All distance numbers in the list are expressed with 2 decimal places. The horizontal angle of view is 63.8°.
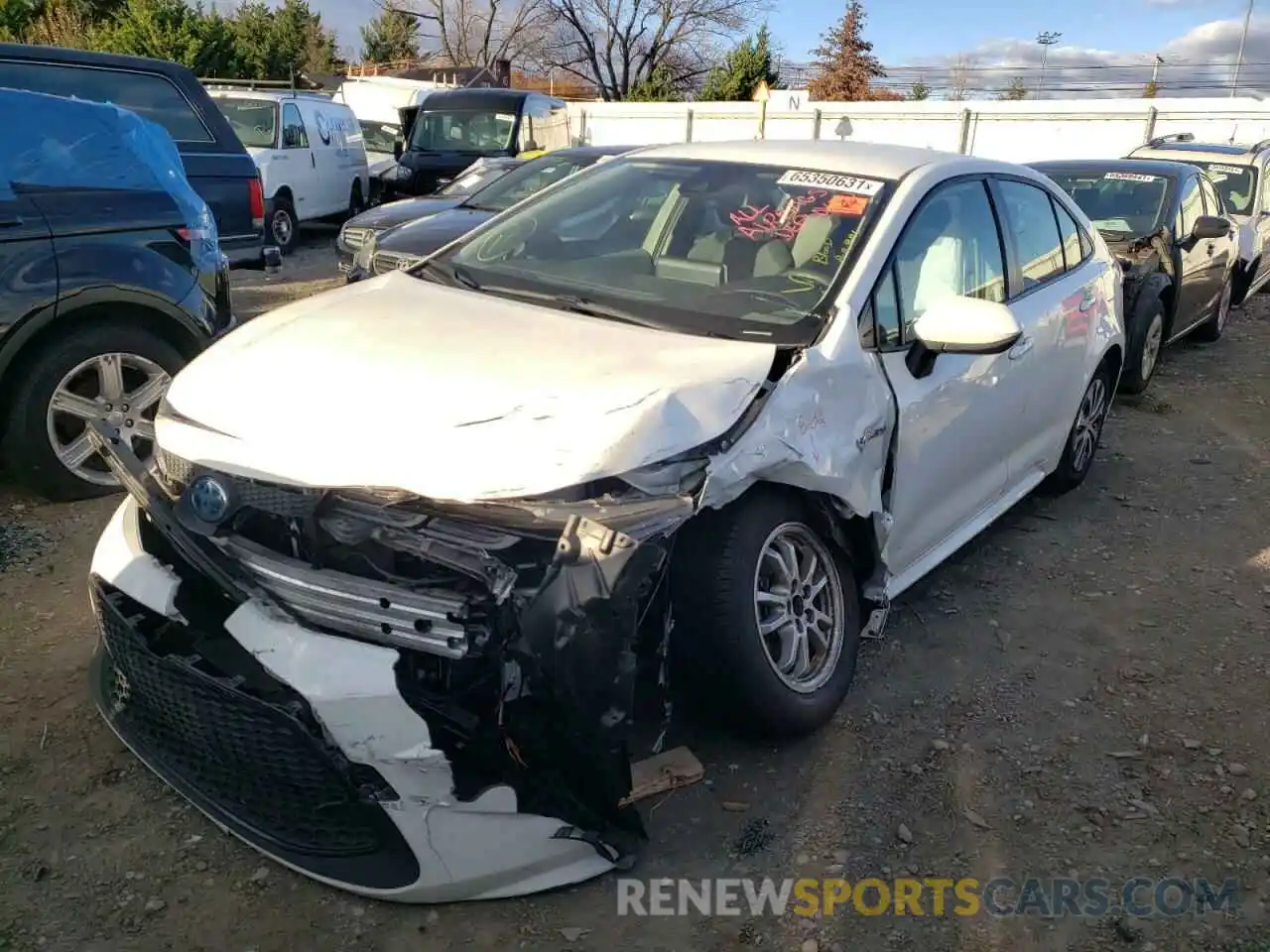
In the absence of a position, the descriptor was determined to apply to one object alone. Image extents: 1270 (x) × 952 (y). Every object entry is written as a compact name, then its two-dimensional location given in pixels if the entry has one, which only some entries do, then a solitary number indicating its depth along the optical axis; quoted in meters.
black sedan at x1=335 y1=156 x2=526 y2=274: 8.77
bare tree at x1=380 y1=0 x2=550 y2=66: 50.34
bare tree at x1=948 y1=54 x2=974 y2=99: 50.91
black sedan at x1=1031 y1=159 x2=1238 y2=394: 7.39
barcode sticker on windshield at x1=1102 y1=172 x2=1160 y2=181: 8.20
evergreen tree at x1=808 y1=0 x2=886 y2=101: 49.38
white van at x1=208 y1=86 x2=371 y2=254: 12.85
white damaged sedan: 2.28
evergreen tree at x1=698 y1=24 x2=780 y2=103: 38.91
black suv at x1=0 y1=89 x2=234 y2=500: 4.29
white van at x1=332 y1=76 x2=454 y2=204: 22.62
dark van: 13.82
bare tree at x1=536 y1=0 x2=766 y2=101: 44.78
